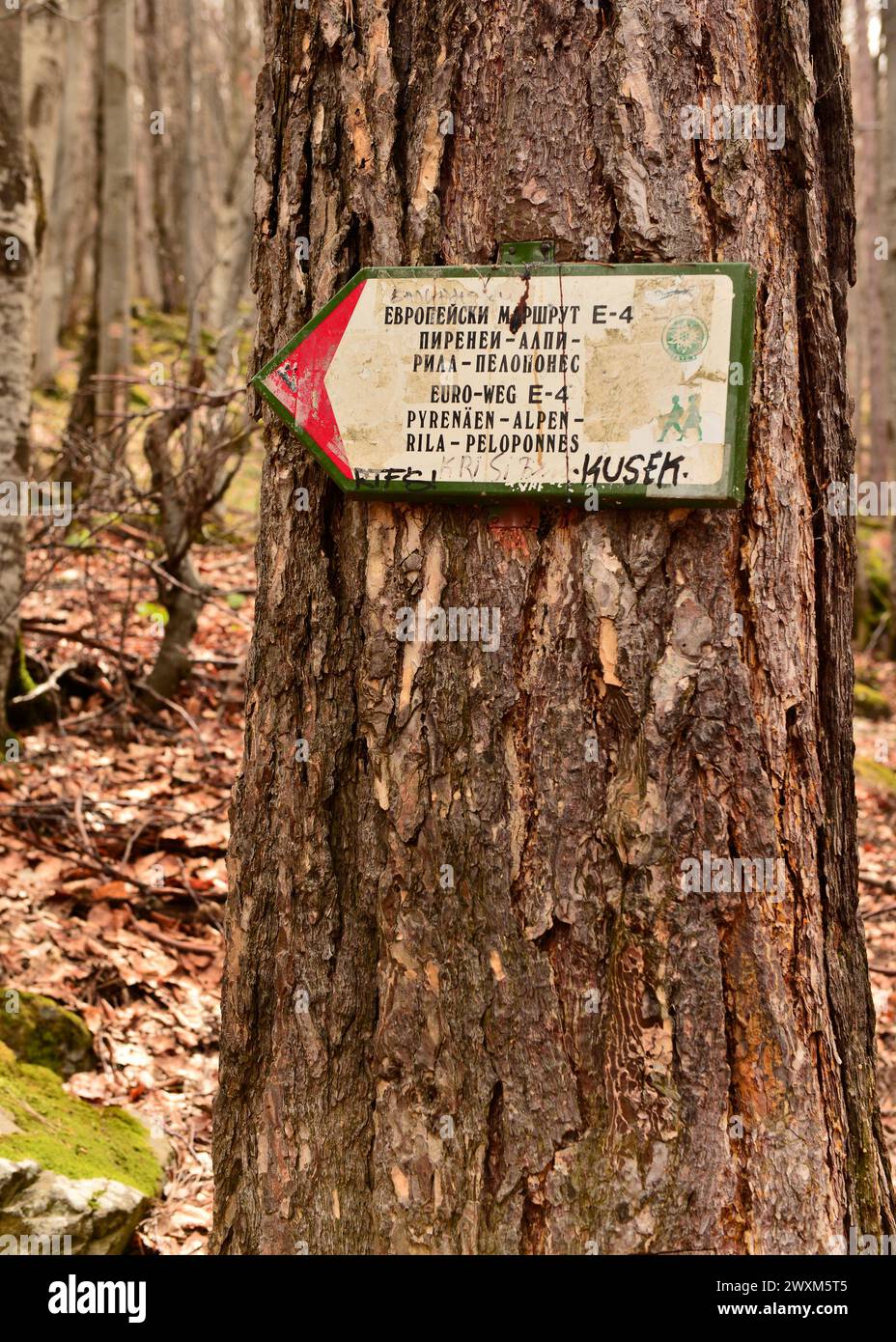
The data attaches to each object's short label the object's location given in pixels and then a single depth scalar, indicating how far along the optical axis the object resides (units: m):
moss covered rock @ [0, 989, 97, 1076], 3.02
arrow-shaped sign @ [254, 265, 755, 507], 1.60
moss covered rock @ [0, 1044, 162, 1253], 2.27
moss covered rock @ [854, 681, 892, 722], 8.45
